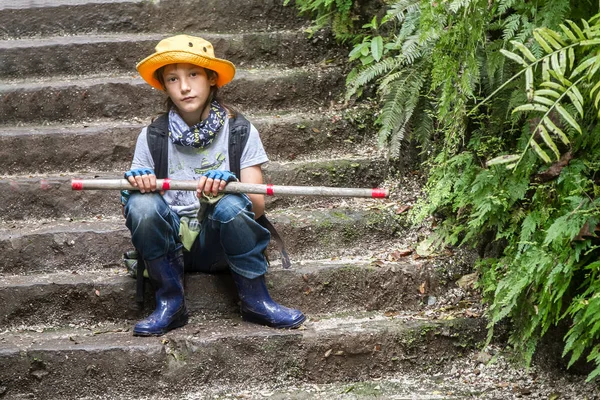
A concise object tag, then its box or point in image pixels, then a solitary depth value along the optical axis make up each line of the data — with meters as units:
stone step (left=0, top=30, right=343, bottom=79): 5.40
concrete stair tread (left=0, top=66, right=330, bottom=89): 5.17
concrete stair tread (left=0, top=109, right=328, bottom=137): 4.92
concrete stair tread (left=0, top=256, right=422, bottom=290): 4.05
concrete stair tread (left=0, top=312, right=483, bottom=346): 3.77
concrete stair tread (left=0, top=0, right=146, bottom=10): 5.80
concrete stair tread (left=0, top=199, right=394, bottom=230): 4.39
